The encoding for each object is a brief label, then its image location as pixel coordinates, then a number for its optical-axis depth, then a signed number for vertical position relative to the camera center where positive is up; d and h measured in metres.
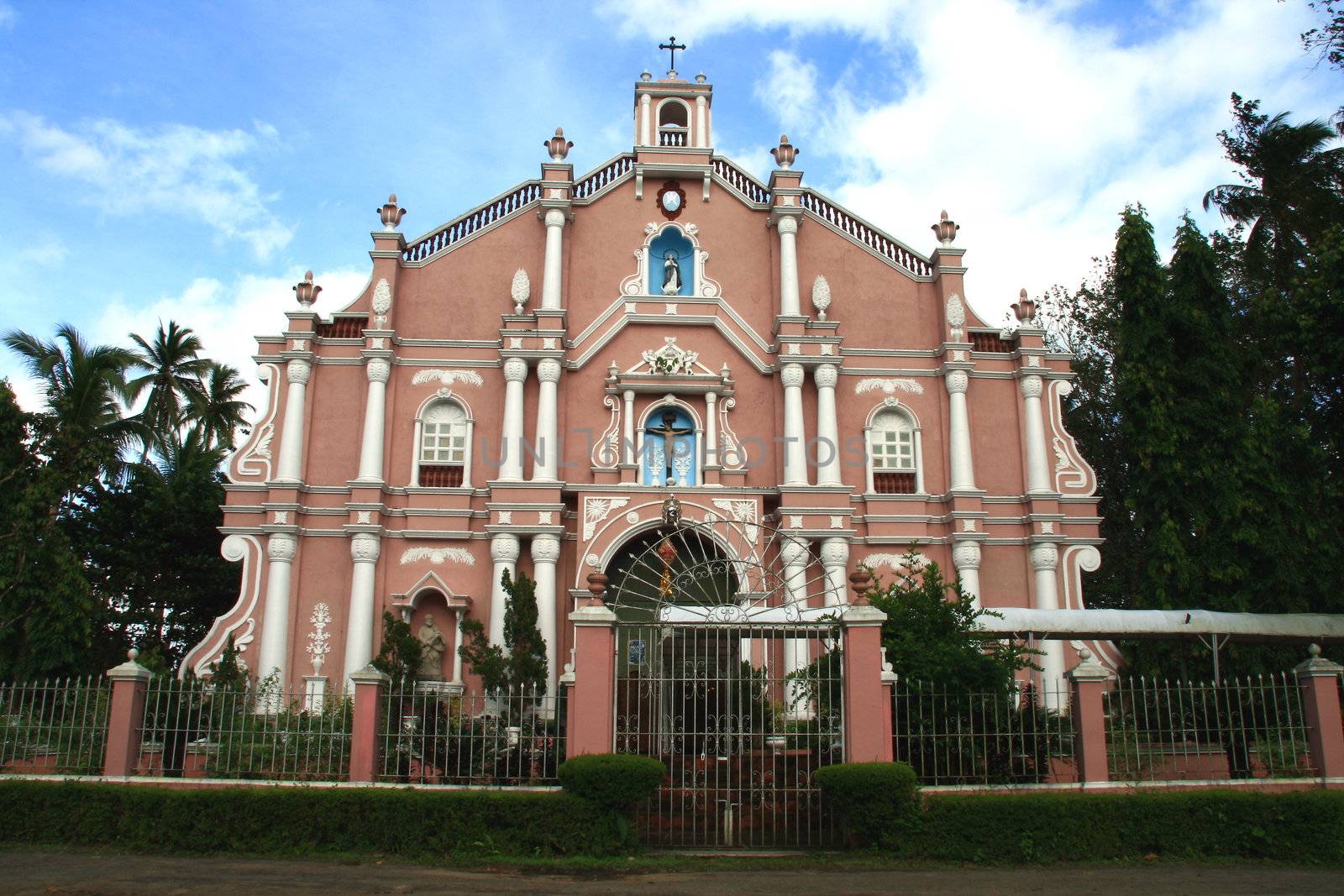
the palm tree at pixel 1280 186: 23.09 +11.35
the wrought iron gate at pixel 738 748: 11.67 -0.44
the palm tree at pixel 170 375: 33.12 +9.98
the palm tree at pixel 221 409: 35.06 +9.42
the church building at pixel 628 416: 20.66 +5.77
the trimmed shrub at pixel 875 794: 11.05 -0.82
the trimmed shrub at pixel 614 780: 11.07 -0.69
